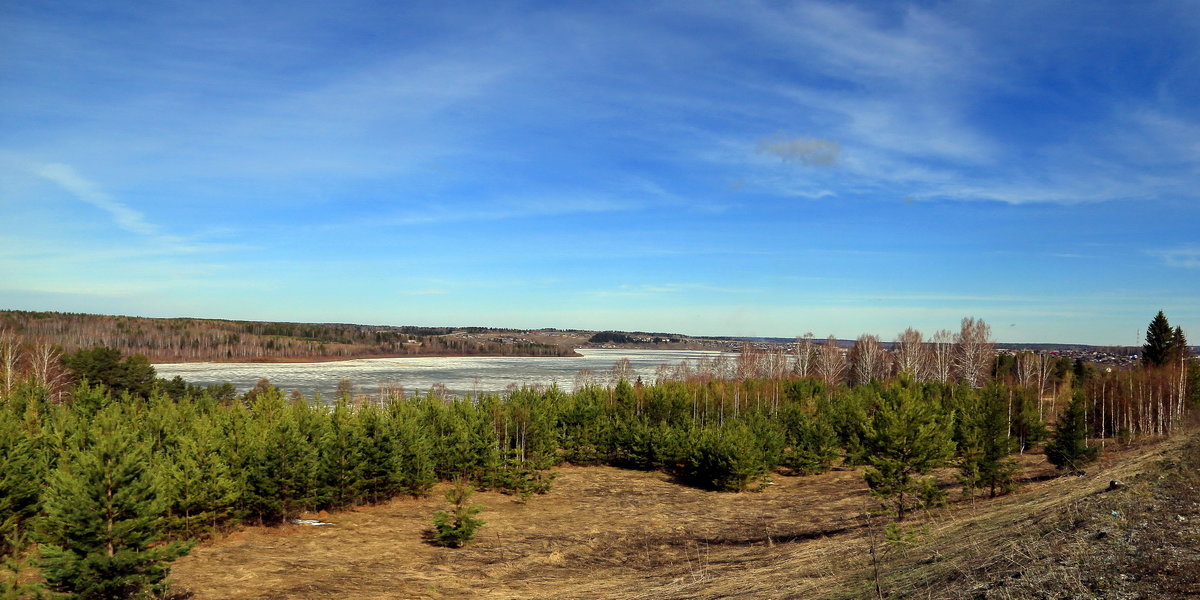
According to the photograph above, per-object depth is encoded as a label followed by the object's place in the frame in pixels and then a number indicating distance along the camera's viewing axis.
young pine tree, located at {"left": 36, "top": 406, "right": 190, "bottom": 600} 10.44
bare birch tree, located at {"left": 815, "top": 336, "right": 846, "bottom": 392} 91.31
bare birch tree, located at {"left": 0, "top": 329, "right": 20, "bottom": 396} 47.85
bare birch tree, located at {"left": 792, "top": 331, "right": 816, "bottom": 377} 93.93
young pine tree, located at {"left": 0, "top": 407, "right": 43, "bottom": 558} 13.77
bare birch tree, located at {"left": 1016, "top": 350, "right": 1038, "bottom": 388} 83.62
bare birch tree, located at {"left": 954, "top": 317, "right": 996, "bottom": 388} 83.27
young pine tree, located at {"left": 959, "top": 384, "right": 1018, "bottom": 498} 22.06
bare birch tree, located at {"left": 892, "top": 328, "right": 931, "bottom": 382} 92.50
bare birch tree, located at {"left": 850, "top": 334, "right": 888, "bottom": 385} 93.56
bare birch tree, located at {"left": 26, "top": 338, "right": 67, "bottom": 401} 56.12
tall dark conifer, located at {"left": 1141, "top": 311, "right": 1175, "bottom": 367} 59.28
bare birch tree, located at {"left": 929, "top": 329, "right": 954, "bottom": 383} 88.69
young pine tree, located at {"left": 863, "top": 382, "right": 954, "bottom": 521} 19.11
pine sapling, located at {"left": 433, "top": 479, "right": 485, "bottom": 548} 18.12
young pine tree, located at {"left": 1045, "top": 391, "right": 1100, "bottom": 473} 27.75
